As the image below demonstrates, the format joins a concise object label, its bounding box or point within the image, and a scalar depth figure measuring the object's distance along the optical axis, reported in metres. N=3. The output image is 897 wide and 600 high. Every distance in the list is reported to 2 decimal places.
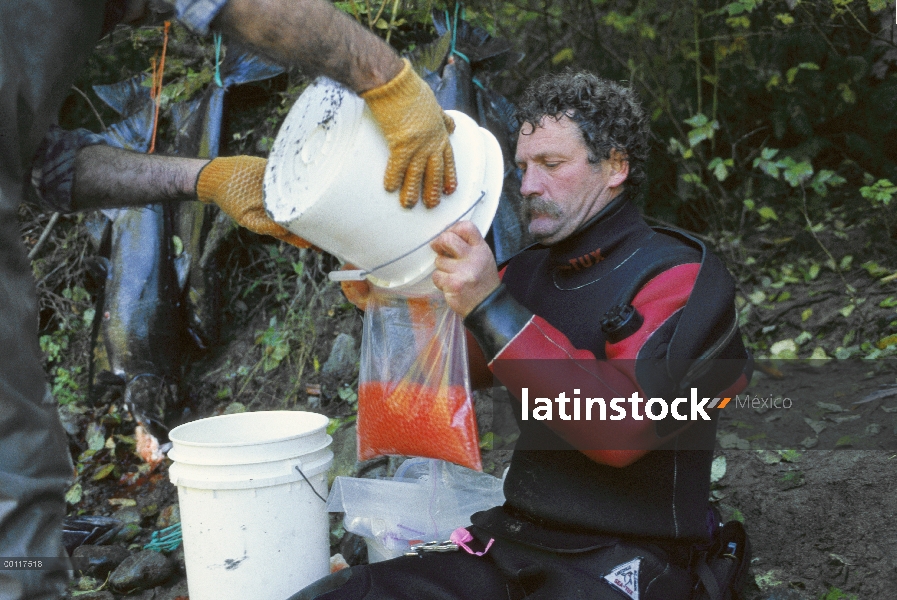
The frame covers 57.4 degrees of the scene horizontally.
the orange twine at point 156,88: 4.31
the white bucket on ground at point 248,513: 2.33
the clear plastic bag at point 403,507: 2.46
